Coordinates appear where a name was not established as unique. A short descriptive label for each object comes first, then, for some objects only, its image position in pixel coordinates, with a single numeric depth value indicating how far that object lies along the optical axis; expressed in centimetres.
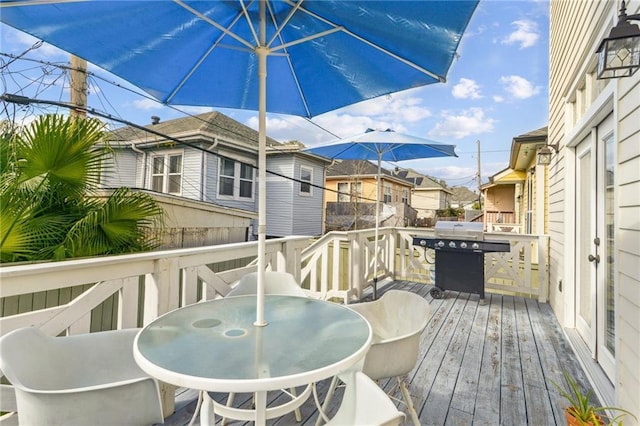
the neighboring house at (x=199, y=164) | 1002
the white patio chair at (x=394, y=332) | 164
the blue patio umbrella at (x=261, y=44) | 165
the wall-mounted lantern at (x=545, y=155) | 484
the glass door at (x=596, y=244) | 259
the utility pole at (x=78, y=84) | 529
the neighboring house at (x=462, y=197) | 4173
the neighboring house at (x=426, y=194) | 3019
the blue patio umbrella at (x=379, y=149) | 432
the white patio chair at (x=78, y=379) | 109
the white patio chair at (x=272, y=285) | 251
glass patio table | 114
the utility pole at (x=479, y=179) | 2343
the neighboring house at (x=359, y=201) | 1702
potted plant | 167
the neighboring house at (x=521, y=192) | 623
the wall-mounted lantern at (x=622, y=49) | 167
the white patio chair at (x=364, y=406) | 100
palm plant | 292
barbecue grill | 468
